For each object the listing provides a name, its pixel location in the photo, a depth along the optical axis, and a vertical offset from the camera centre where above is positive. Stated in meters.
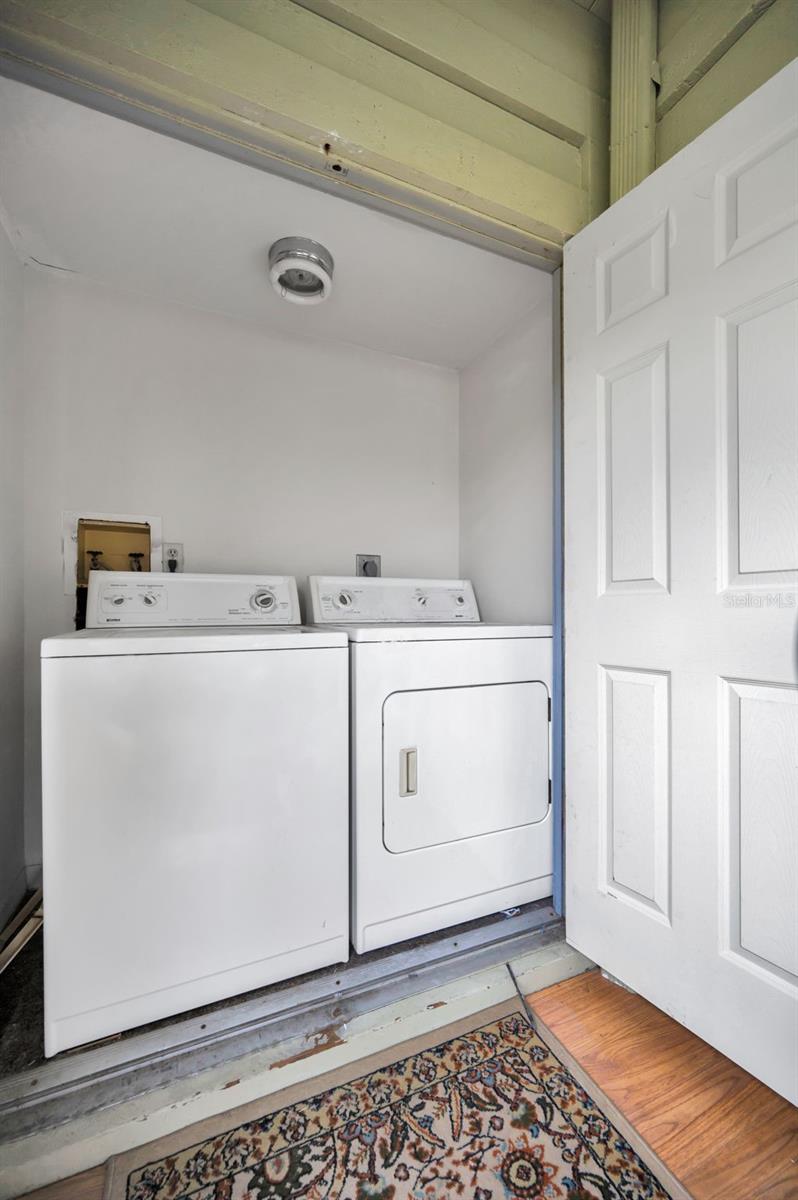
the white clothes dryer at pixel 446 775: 1.32 -0.51
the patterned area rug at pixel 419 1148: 0.87 -1.05
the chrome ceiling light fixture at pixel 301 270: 1.54 +1.07
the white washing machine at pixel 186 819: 1.04 -0.51
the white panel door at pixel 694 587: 0.94 +0.02
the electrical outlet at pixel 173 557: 1.89 +0.16
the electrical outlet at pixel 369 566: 2.22 +0.14
